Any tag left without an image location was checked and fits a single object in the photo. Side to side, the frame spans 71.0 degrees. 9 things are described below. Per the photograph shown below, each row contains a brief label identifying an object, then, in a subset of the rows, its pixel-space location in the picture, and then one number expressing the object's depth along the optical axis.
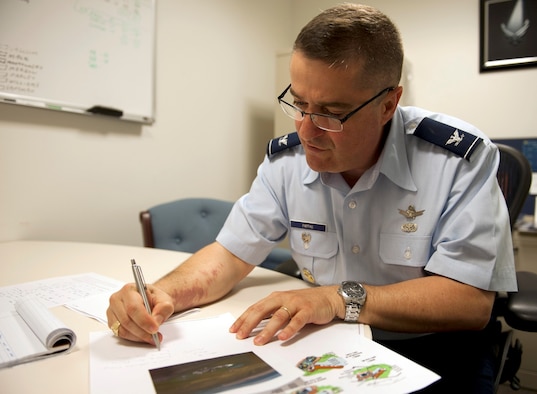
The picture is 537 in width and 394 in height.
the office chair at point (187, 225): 1.70
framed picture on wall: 2.13
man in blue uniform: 0.74
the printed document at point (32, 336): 0.55
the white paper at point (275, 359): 0.49
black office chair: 0.83
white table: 0.50
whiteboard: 1.44
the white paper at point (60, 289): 0.80
